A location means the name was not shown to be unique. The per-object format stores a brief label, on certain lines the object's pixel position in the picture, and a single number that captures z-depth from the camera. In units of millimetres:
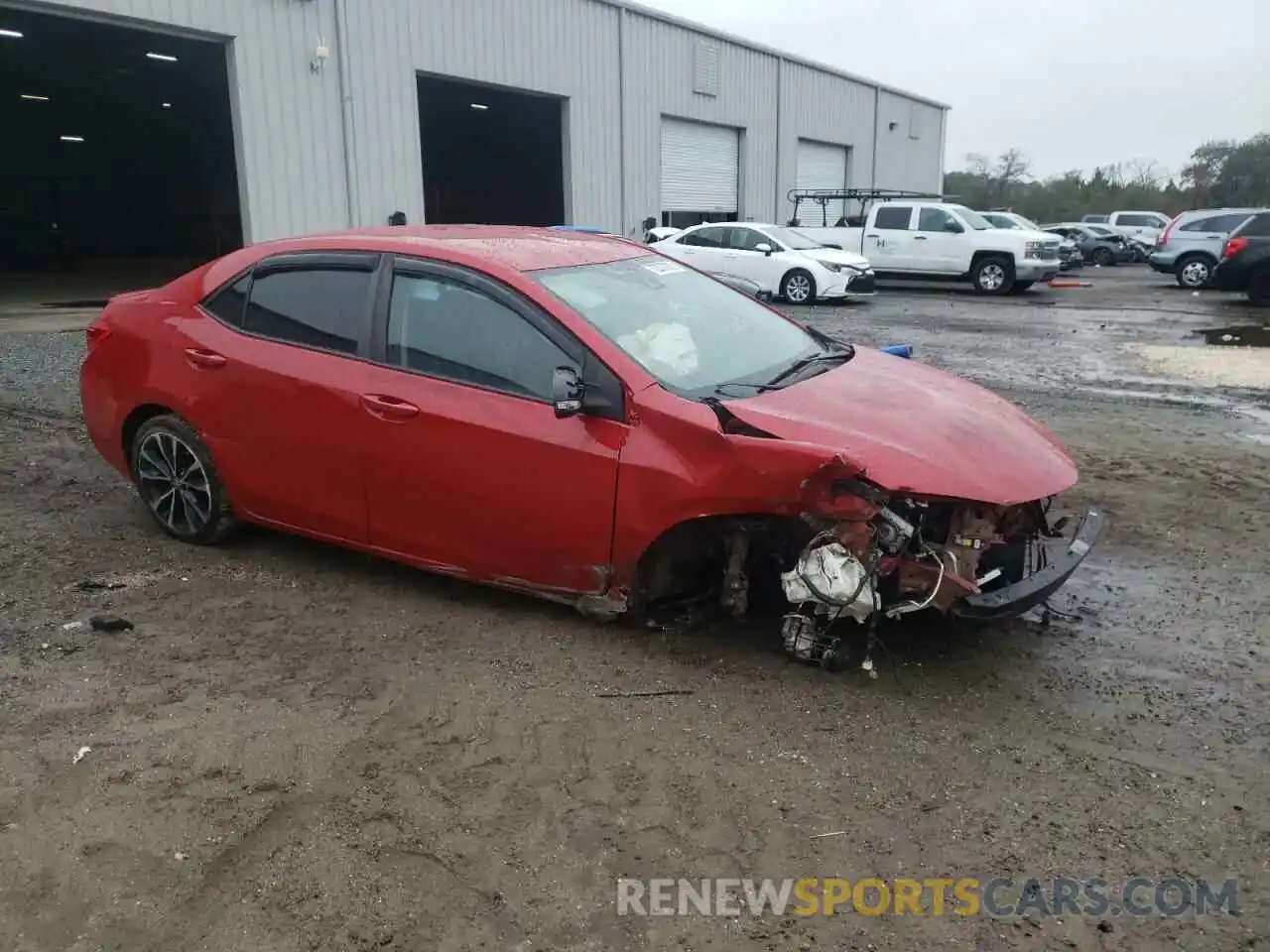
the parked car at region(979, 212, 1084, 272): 21797
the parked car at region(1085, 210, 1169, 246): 34156
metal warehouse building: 14758
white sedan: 18125
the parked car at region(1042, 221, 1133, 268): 32531
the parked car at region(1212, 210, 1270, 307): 16938
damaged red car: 3480
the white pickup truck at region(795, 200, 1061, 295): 20094
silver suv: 21172
